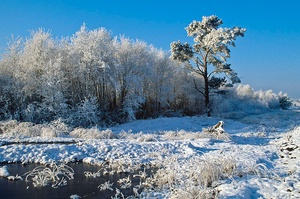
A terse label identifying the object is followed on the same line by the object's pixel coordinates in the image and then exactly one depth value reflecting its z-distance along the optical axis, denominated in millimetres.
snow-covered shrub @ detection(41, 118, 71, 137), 14978
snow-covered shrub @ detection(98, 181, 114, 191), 7754
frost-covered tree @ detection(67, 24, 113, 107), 23938
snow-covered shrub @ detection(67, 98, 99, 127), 21656
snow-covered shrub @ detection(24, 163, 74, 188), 8013
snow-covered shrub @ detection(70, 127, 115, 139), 14953
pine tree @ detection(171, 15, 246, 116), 27719
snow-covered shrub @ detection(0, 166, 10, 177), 8942
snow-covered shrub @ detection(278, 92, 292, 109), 48872
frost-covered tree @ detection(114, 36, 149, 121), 25297
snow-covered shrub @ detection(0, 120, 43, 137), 15358
